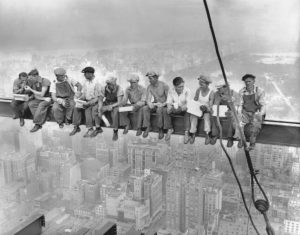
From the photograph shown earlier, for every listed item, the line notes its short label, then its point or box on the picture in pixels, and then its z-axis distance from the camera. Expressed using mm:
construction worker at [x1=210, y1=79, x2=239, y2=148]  4859
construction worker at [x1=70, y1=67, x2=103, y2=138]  5625
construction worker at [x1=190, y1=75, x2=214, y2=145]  5027
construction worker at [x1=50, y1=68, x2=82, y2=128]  5866
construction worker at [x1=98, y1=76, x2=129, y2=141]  5512
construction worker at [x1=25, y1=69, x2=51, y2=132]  6055
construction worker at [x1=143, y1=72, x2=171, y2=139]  5285
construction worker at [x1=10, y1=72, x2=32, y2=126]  6246
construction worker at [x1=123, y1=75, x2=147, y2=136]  5383
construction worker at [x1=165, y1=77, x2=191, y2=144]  5184
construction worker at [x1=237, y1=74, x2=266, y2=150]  4746
